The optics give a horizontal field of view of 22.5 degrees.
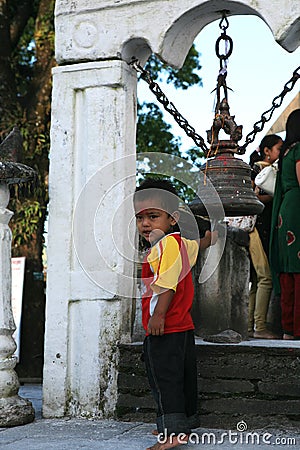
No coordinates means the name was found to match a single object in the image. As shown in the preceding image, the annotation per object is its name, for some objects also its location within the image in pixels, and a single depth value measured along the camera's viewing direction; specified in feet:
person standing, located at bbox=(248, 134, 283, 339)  19.66
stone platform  14.58
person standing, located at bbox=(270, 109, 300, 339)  16.80
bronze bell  15.16
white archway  15.90
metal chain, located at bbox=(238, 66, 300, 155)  15.48
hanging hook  16.10
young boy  13.04
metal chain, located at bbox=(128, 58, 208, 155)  16.07
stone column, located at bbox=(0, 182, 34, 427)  15.17
